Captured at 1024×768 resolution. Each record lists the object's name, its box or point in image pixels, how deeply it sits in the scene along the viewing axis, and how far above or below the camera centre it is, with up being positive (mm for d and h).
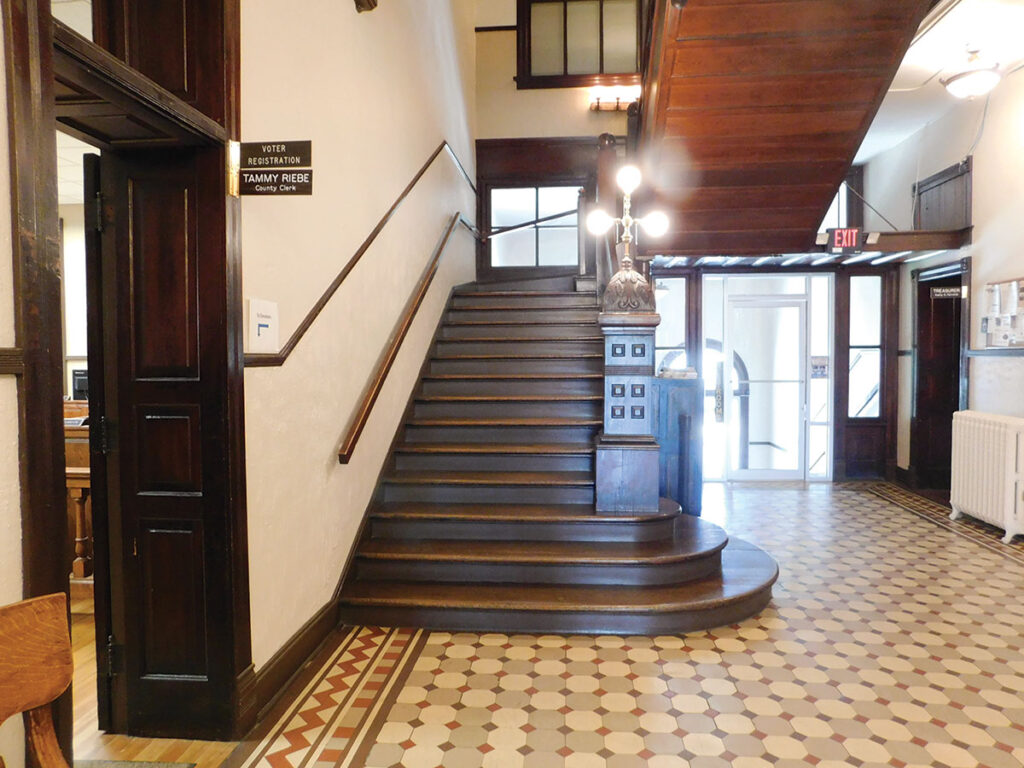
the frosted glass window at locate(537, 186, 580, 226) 7934 +1934
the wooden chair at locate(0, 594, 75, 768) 1159 -577
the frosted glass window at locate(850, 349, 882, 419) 7527 -323
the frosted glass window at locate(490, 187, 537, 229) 7965 +1870
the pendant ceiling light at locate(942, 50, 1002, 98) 4977 +2154
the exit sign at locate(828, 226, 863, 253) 5992 +1085
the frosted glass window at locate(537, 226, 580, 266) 7891 +1334
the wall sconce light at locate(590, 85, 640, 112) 7660 +3100
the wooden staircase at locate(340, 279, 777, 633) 3314 -1087
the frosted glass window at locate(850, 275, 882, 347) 7449 +500
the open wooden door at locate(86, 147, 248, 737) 2320 -298
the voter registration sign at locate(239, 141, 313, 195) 2289 +675
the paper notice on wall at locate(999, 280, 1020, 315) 5250 +467
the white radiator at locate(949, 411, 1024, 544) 4984 -953
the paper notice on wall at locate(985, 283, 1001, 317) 5527 +473
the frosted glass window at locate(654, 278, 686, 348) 7641 +495
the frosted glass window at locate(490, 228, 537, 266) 7941 +1318
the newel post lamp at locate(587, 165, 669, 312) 3900 +432
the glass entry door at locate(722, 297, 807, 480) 7512 -365
